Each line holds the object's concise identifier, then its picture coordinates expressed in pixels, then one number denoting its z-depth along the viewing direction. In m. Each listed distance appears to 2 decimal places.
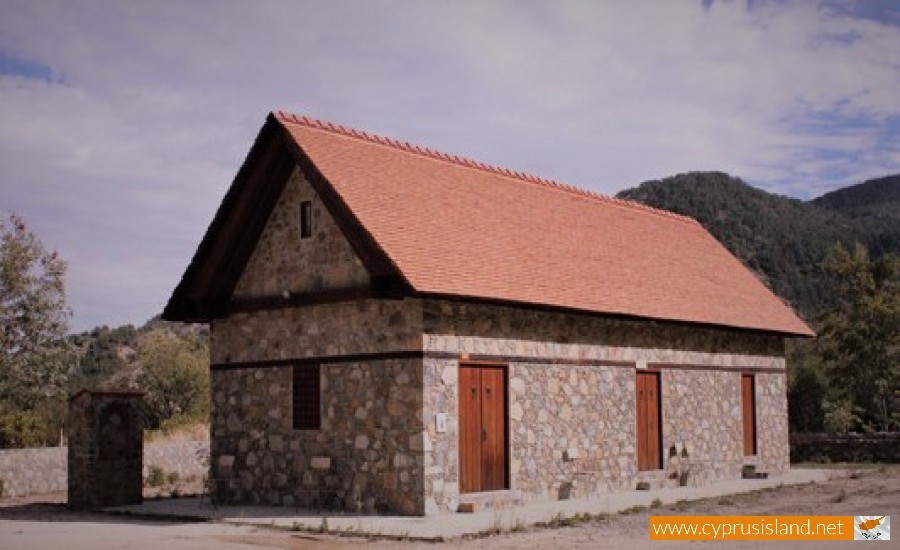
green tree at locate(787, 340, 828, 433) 34.00
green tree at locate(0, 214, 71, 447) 33.56
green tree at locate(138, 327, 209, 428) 43.59
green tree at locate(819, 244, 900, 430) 33.75
